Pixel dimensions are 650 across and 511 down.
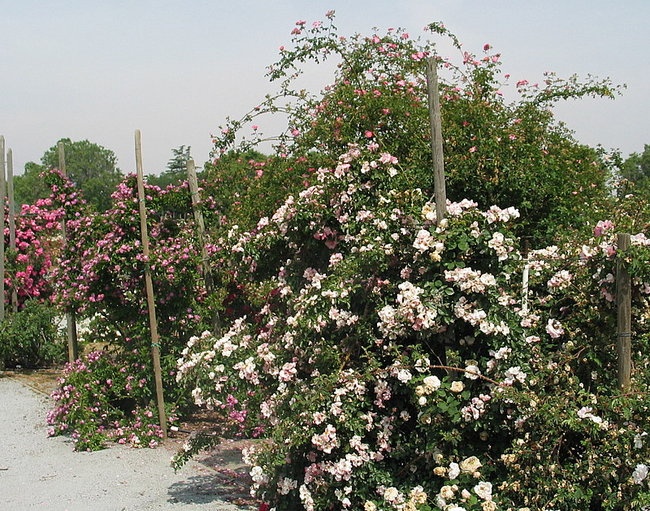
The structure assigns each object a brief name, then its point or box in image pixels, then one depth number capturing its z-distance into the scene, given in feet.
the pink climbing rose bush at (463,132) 18.22
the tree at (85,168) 231.30
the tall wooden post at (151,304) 21.59
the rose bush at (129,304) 21.86
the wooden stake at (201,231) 22.54
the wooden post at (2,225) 36.37
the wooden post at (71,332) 26.84
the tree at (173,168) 169.93
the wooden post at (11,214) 39.34
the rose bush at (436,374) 11.02
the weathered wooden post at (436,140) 13.08
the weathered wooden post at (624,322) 11.01
